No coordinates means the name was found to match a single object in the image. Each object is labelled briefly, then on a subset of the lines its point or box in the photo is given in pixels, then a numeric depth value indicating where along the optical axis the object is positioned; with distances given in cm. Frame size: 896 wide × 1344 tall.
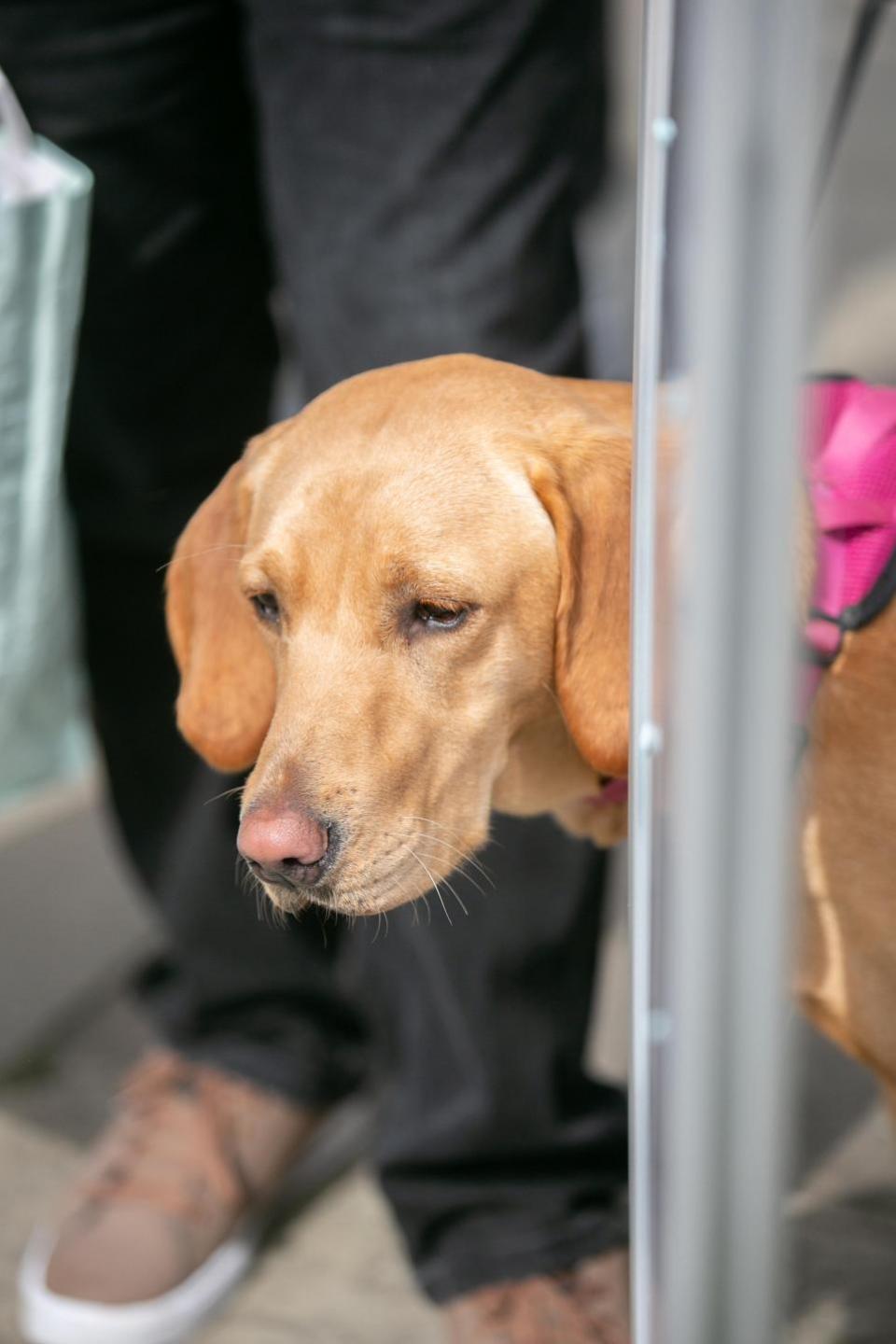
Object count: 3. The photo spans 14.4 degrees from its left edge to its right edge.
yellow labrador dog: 140
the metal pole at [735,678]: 127
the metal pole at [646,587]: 133
